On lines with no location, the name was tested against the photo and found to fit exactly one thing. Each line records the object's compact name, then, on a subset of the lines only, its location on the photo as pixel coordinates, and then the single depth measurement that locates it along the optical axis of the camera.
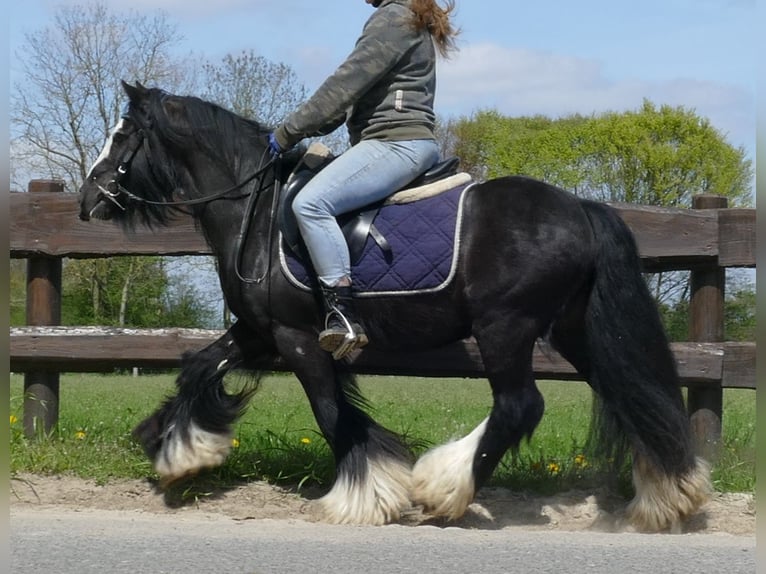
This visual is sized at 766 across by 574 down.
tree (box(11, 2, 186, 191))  25.42
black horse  5.94
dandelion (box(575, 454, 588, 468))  6.87
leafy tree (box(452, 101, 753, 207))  34.56
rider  5.91
